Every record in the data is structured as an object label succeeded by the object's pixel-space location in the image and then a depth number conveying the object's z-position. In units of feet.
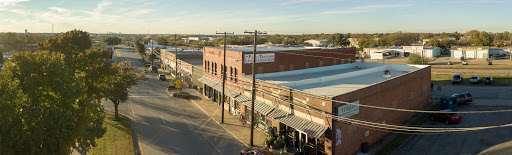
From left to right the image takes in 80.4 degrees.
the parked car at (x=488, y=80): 143.90
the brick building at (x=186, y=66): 149.89
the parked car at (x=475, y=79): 146.30
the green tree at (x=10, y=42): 388.37
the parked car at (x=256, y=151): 61.67
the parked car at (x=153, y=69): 221.54
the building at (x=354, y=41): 545.69
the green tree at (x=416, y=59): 218.18
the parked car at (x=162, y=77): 184.12
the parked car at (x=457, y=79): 149.89
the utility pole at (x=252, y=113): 70.72
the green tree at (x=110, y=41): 541.22
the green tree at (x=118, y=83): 89.06
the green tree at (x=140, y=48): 327.30
